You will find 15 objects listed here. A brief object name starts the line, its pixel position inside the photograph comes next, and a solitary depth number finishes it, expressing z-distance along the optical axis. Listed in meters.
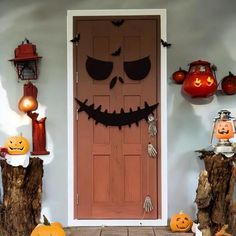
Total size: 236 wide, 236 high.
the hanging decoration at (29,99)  4.81
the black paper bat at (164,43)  4.84
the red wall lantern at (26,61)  4.80
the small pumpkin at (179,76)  4.79
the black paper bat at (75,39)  4.88
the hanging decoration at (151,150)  4.88
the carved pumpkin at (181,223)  4.62
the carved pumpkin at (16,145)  4.48
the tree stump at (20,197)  4.43
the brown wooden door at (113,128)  4.89
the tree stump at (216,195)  4.21
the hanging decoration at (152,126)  4.88
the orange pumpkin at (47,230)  4.12
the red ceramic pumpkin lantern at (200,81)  4.57
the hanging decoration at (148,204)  4.89
